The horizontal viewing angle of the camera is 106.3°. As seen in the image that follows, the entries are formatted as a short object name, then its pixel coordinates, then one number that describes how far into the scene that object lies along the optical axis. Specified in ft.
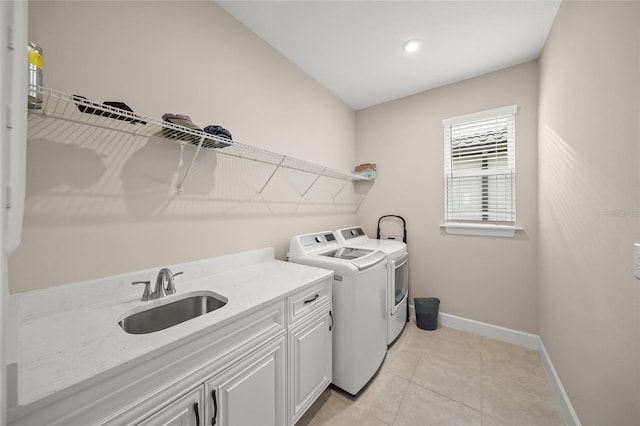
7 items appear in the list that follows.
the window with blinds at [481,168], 7.64
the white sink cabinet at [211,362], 2.19
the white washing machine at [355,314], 5.42
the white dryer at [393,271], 7.09
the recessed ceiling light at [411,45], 6.46
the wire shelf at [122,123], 3.30
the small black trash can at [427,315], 8.36
